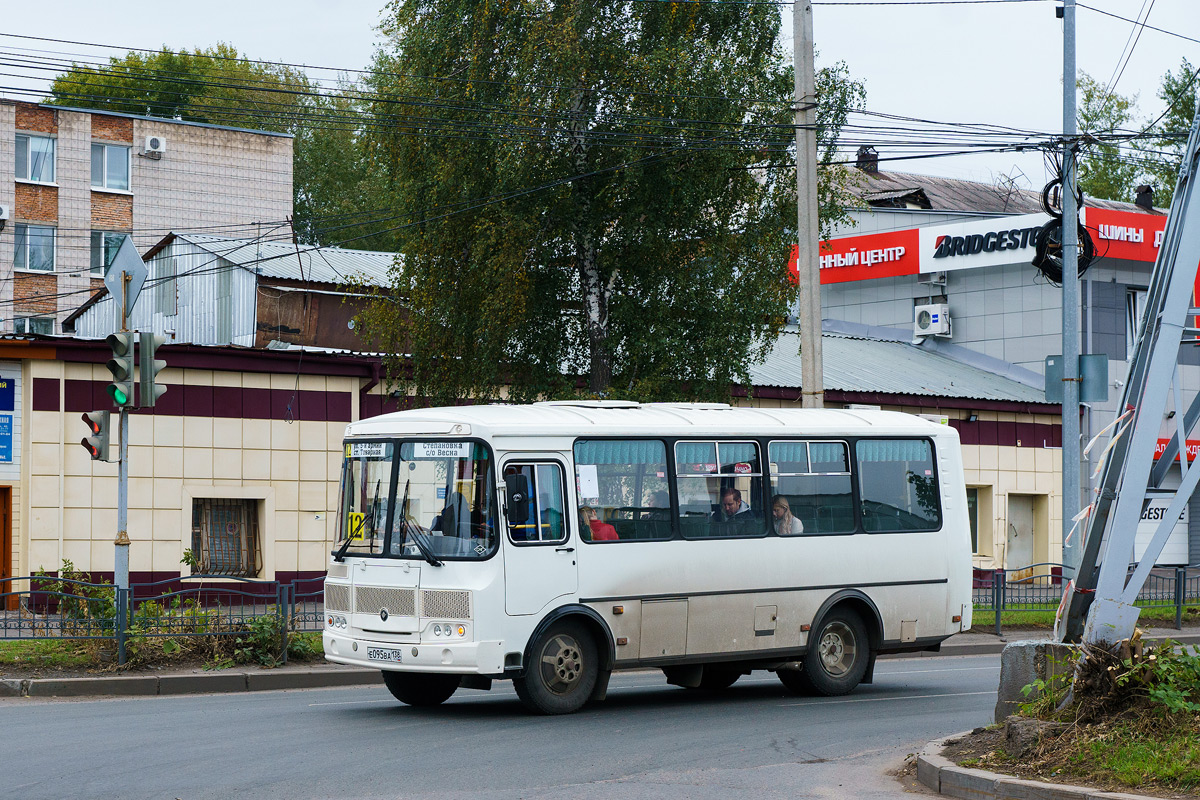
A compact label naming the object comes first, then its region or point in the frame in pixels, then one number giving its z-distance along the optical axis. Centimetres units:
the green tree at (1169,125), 5510
